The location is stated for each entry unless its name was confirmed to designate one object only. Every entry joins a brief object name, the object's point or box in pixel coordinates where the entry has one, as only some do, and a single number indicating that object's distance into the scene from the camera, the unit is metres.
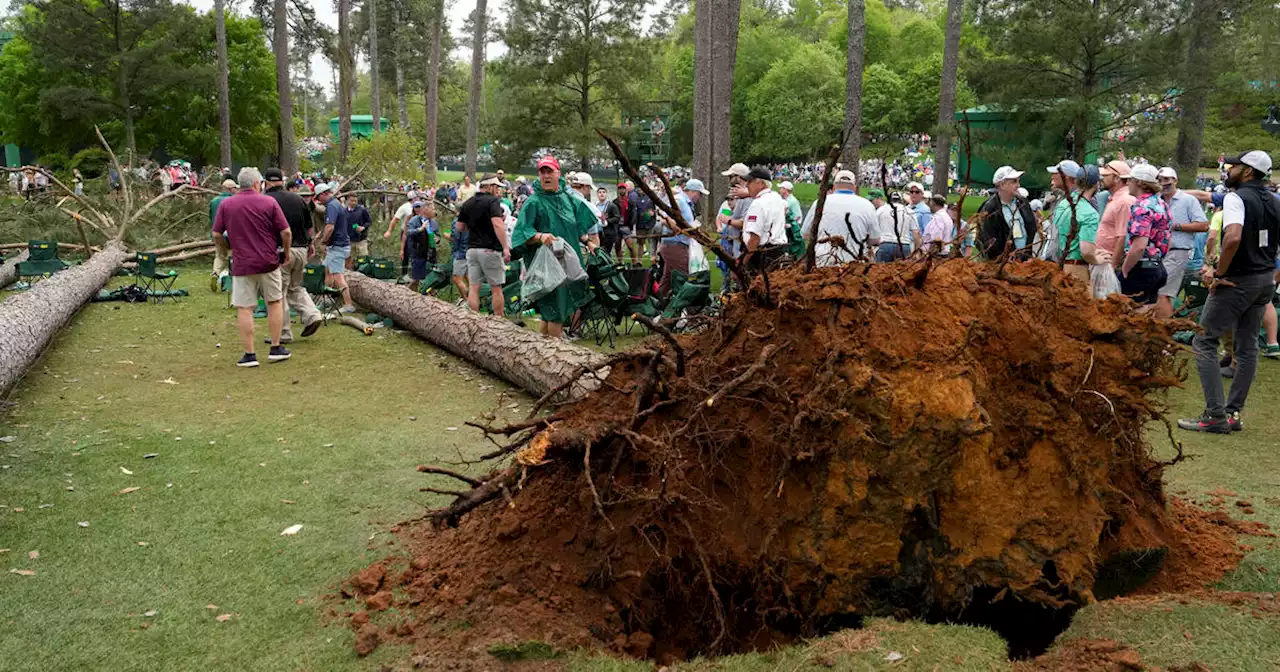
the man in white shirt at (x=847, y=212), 8.50
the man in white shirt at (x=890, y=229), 9.21
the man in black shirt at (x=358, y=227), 14.89
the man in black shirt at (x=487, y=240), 9.32
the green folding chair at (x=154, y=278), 12.63
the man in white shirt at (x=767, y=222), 8.20
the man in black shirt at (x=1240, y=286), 5.90
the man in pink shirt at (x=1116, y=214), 7.23
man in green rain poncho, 8.38
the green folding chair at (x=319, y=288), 10.59
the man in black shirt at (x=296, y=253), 9.69
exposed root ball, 3.41
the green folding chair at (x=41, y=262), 13.09
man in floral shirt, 7.60
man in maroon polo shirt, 8.34
